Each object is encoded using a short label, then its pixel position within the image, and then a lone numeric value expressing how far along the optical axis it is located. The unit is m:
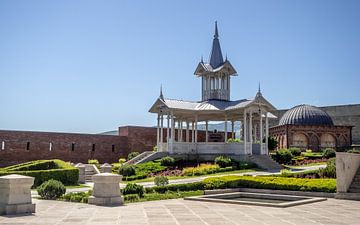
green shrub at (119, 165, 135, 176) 30.18
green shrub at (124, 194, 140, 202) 17.19
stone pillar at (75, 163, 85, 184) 28.33
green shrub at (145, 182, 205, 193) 20.61
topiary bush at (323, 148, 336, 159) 40.81
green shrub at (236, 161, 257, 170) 32.75
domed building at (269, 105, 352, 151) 48.72
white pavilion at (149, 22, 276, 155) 36.69
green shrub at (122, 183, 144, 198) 18.25
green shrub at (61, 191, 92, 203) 16.61
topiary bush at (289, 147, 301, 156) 41.75
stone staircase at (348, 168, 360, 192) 19.19
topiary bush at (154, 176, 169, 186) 21.58
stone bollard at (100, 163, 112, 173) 29.69
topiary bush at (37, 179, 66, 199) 17.77
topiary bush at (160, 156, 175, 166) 33.78
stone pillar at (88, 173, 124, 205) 15.36
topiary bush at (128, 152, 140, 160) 40.07
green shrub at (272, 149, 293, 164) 37.97
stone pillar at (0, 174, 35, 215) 12.41
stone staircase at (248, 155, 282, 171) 33.78
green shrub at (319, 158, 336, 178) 23.66
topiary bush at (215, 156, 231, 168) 33.09
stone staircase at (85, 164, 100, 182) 30.77
